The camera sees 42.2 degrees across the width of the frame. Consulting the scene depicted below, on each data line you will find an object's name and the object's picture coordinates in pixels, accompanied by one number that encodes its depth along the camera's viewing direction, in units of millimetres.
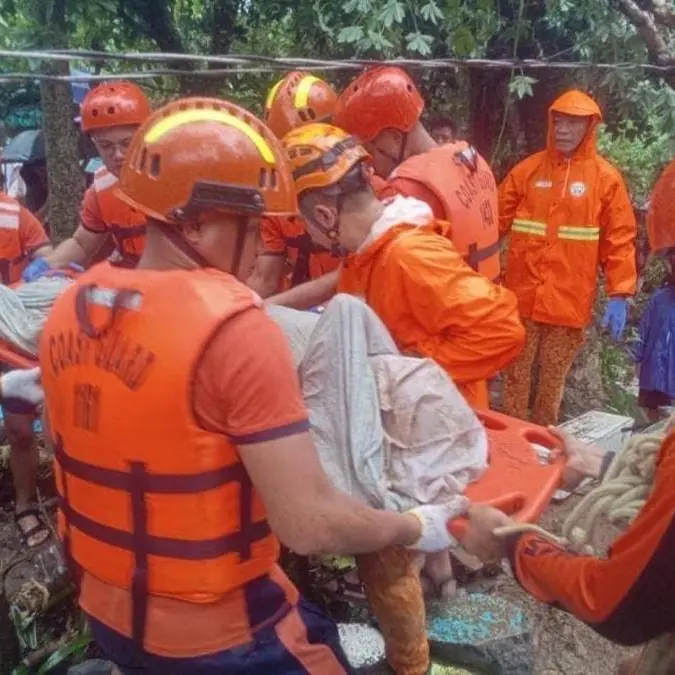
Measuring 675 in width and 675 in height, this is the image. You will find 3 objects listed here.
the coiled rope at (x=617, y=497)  2119
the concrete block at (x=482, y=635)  3271
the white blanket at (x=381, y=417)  2391
